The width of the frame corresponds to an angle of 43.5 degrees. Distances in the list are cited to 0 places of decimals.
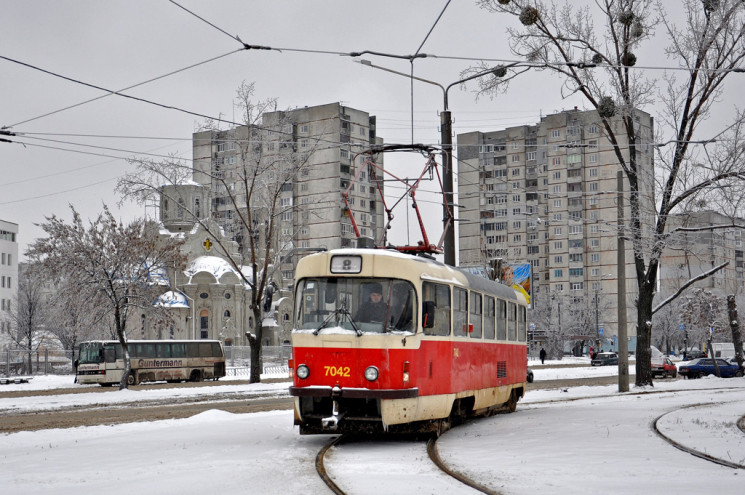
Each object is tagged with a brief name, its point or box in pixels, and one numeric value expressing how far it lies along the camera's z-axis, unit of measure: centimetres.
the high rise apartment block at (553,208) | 12106
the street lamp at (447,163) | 2233
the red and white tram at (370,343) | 1377
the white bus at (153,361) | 4747
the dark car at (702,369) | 5228
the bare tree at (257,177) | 3984
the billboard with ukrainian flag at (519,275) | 4694
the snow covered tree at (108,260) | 3816
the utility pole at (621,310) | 2998
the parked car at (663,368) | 5378
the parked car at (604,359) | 7112
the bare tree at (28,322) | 6769
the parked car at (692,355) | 9706
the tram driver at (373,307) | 1404
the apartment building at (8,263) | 11119
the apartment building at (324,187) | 9212
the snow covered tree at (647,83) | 2884
